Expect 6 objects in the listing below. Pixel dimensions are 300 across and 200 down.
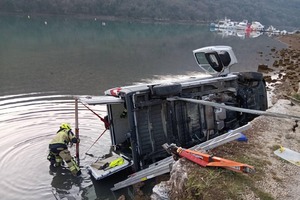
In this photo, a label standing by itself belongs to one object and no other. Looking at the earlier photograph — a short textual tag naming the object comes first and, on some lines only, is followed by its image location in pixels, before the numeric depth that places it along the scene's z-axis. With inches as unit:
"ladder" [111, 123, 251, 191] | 308.1
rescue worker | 370.5
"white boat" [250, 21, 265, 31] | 3964.1
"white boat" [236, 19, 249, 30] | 3959.6
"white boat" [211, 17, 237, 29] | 4040.1
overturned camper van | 355.3
